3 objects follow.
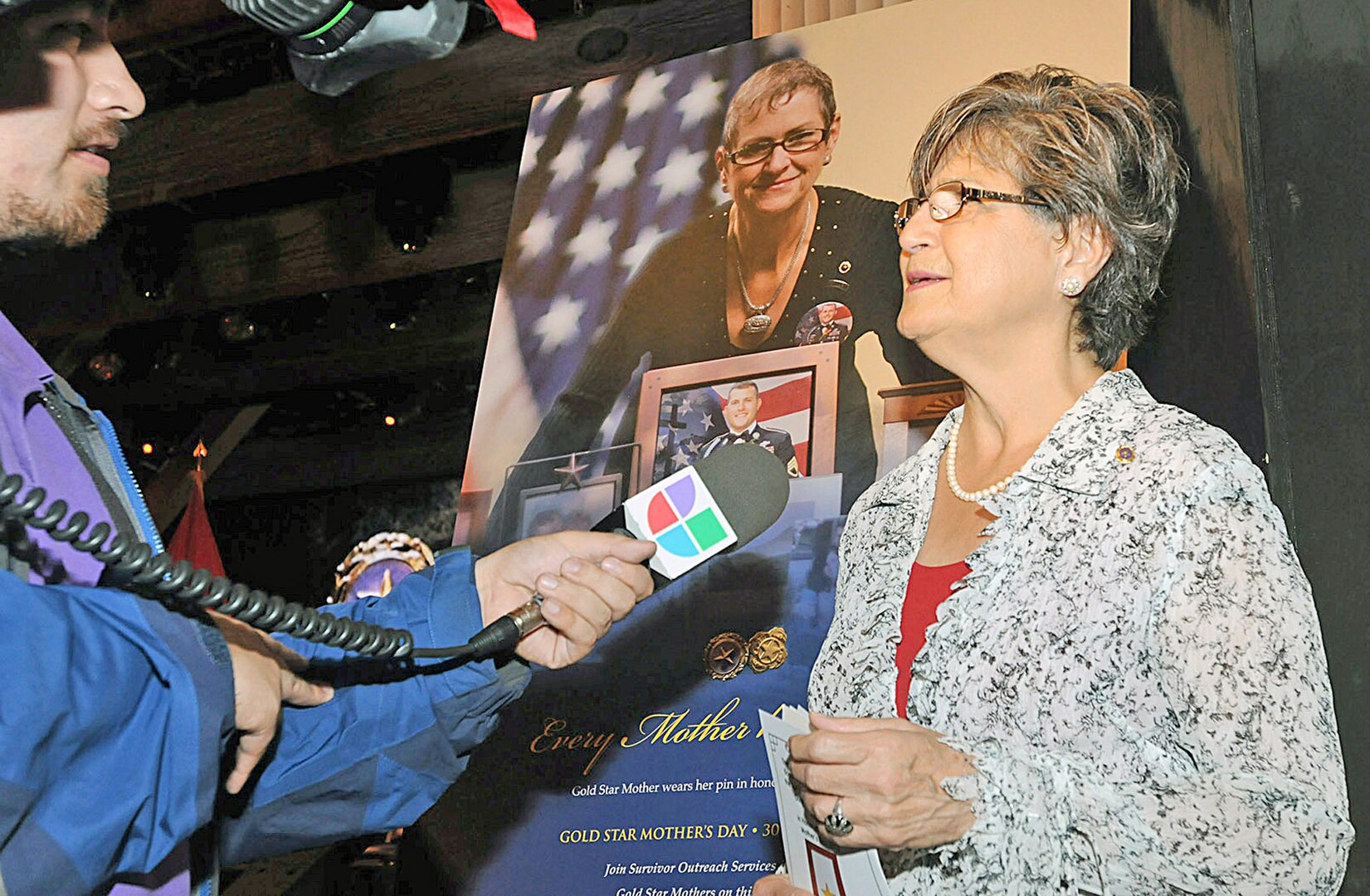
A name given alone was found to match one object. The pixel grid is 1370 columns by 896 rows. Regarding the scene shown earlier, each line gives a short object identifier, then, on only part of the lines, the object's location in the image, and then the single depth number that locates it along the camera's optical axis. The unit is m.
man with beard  0.90
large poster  2.12
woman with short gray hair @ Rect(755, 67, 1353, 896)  1.32
